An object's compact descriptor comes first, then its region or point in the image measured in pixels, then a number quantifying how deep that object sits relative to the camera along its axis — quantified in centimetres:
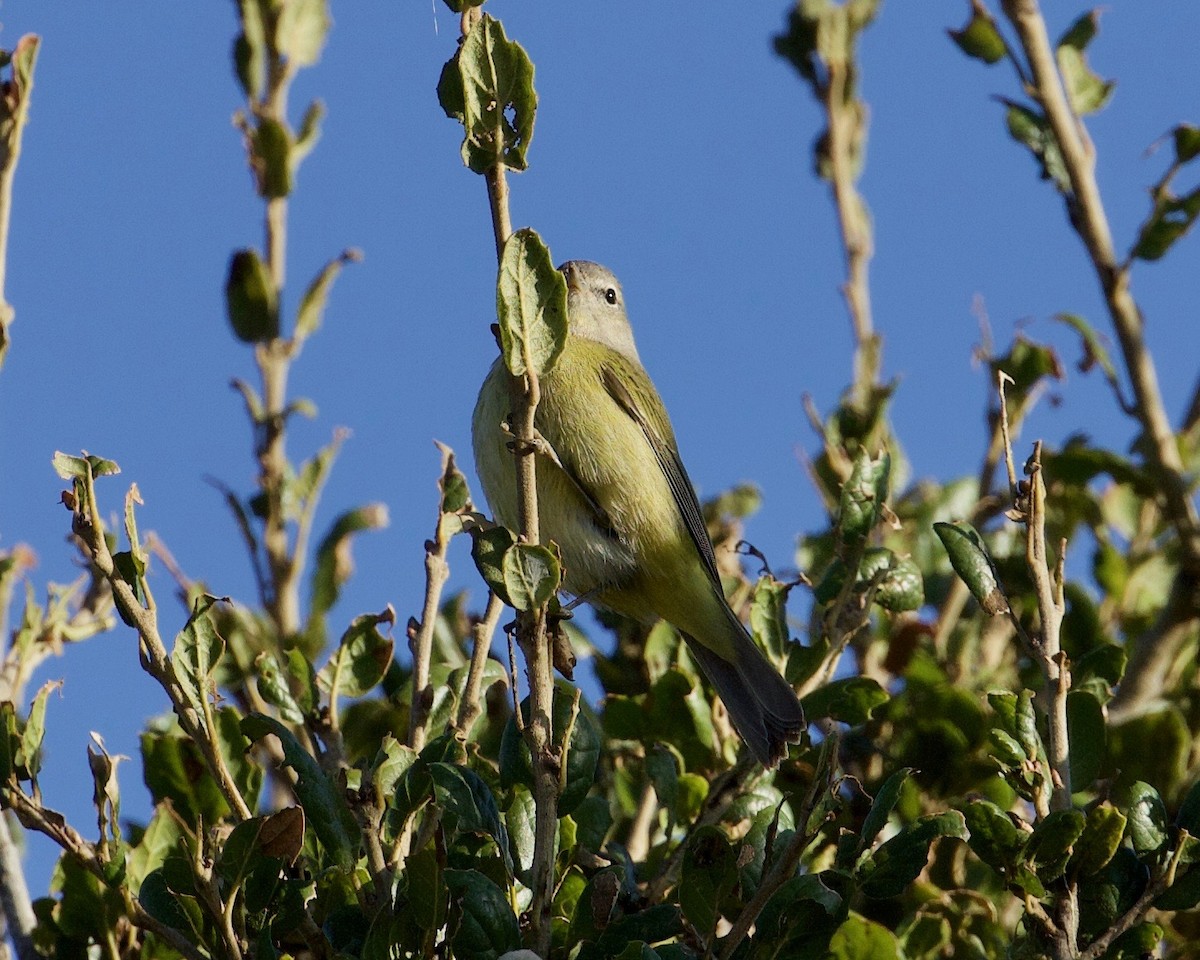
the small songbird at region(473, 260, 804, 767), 809
